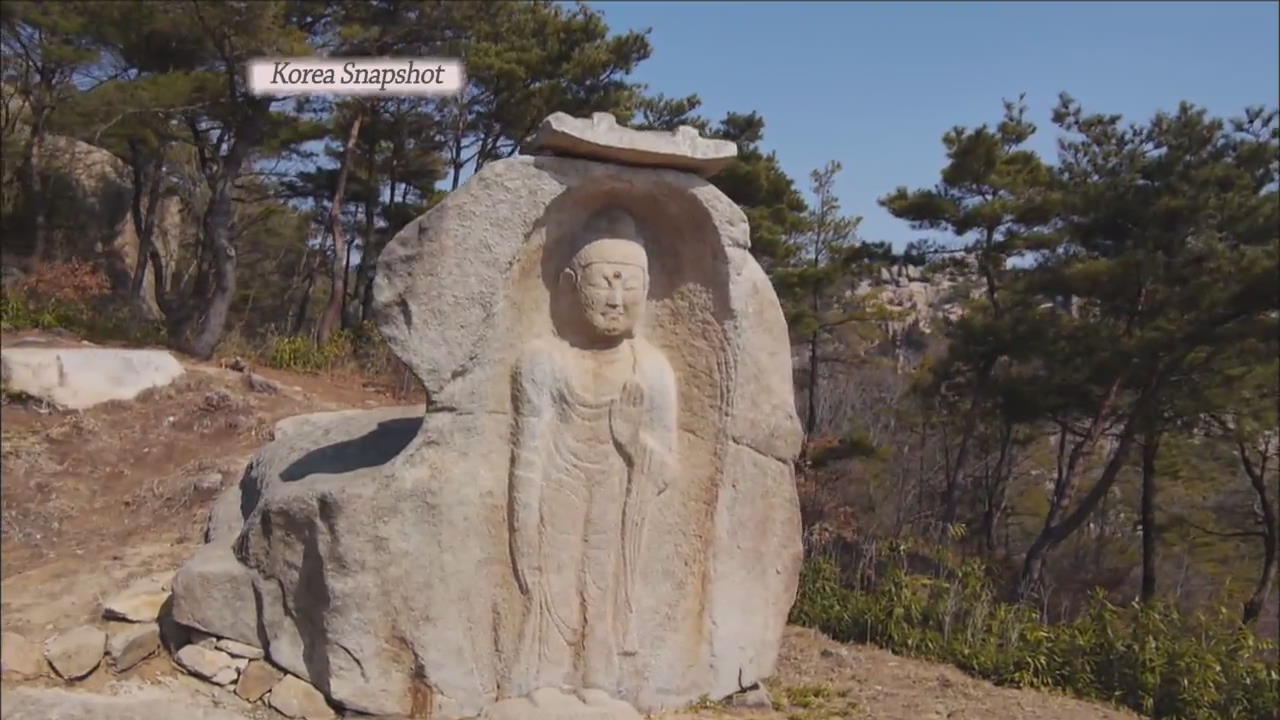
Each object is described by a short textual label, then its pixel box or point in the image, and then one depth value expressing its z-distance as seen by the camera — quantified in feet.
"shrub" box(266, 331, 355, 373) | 39.14
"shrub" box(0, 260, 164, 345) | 37.35
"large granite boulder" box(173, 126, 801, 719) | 14.44
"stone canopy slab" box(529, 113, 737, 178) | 14.61
